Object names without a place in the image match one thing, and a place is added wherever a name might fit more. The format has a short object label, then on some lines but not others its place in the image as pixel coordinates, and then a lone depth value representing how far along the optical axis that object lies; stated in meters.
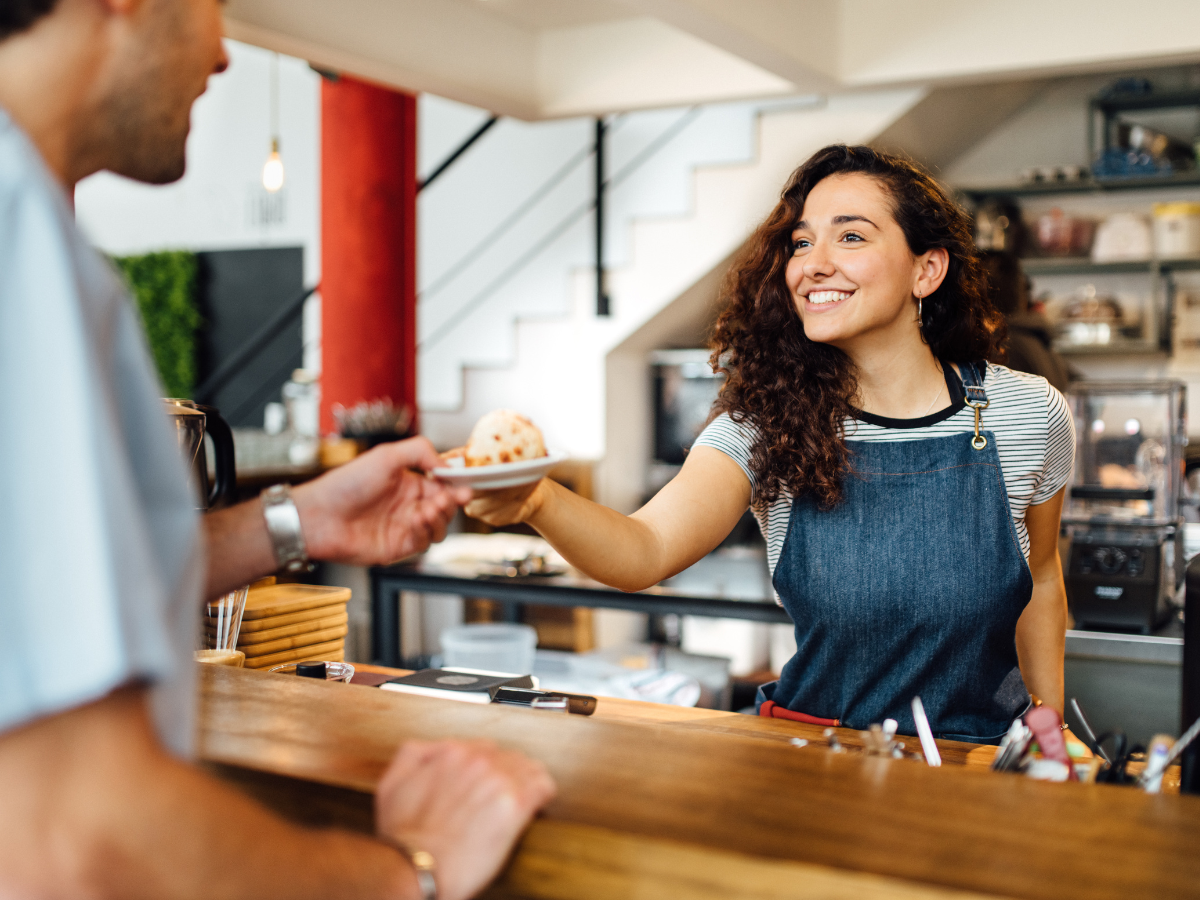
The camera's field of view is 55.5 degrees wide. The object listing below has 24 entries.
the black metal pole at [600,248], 5.68
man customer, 0.58
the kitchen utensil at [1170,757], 1.00
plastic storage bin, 3.37
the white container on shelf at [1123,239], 5.50
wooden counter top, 0.76
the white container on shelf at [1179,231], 5.36
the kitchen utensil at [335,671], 1.70
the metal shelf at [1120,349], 5.54
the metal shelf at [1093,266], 5.50
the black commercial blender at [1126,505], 2.91
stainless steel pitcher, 1.62
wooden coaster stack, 1.85
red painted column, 5.48
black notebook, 1.57
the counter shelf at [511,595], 2.73
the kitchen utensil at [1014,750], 1.09
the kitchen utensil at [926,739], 1.15
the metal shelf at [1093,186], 5.44
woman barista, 1.71
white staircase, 5.24
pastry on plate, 1.24
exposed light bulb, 5.45
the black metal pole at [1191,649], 1.16
